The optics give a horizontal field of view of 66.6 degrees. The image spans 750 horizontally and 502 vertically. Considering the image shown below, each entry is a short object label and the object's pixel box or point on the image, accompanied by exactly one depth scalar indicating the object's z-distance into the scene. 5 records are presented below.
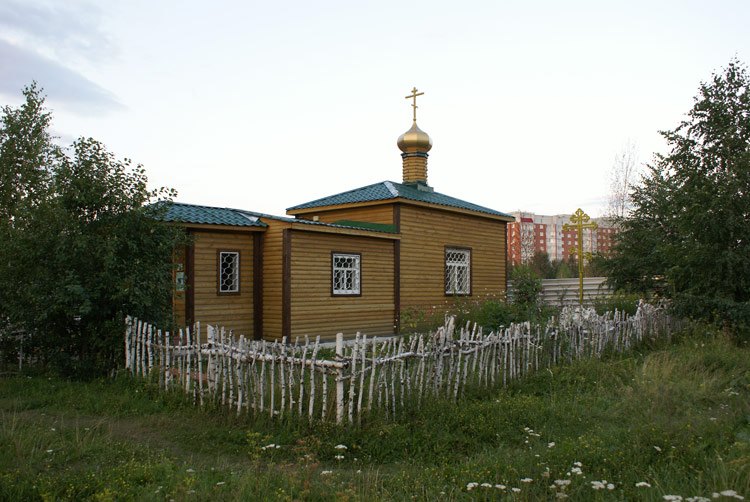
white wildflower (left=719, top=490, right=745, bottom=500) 3.47
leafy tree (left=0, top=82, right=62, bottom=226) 17.28
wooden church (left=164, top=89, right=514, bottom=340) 12.30
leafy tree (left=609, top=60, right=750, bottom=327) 11.36
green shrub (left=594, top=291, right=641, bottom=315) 15.27
